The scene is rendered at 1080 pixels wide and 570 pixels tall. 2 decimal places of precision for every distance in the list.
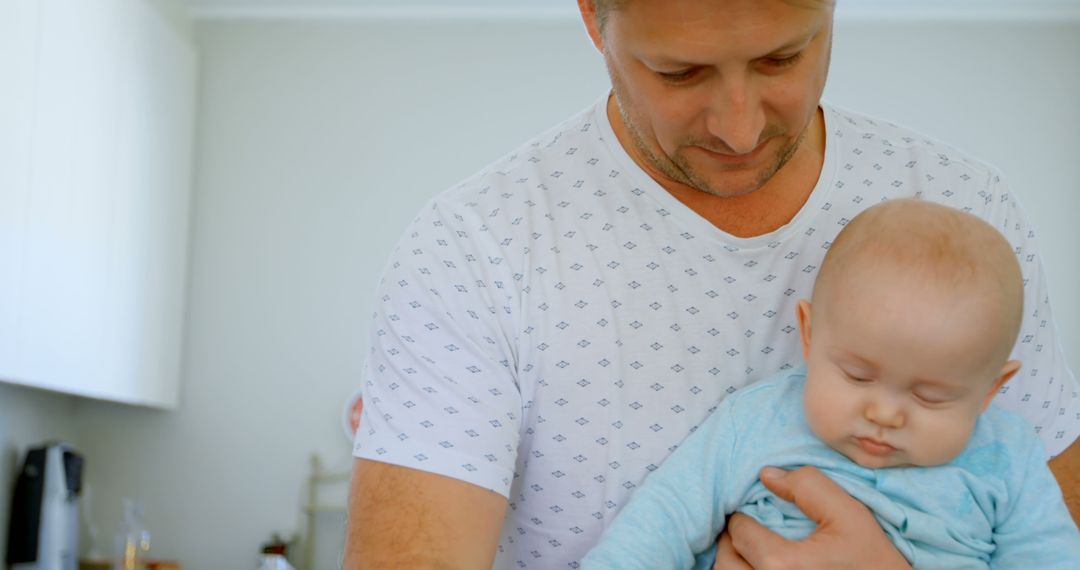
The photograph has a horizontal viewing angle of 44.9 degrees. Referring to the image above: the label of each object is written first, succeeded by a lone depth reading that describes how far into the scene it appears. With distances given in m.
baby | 1.20
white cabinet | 3.70
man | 1.19
